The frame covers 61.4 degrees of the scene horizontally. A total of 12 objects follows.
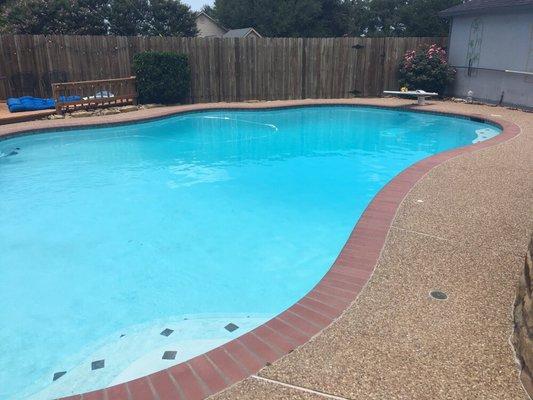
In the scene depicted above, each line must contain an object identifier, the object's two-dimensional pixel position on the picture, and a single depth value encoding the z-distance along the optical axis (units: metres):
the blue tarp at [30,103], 14.30
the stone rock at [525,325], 2.84
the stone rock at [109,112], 14.97
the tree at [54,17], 24.97
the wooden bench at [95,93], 14.58
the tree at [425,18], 37.12
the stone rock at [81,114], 14.46
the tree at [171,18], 32.34
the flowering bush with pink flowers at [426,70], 17.59
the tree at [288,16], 37.59
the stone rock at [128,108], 15.34
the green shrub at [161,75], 16.11
